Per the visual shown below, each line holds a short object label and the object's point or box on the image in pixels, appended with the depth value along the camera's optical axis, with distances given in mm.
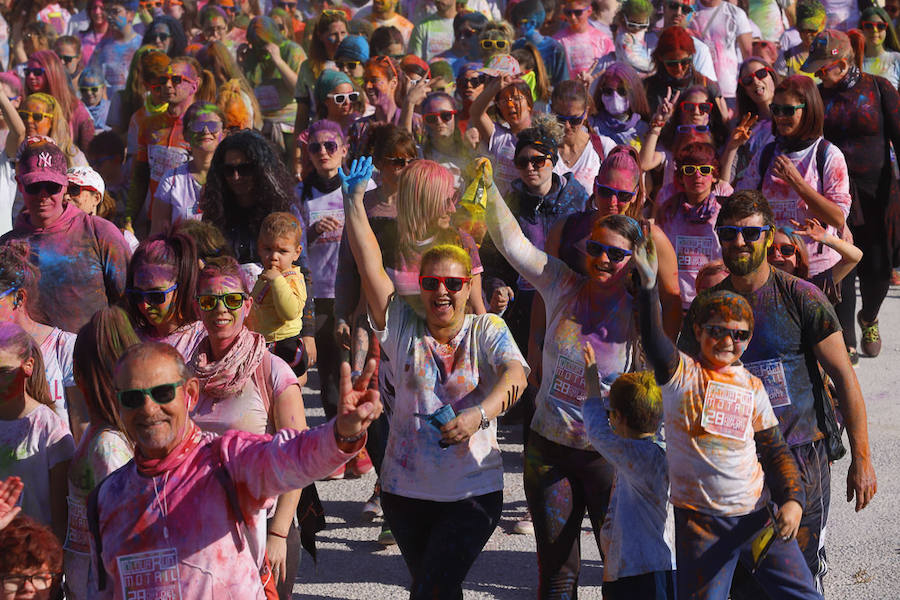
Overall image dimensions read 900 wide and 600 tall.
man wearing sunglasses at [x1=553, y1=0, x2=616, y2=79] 23469
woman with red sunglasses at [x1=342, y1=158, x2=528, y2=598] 9445
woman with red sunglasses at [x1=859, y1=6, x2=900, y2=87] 22766
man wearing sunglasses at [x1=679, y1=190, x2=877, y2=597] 10156
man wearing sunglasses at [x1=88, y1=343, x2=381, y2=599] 7195
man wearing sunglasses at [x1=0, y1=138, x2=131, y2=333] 12422
